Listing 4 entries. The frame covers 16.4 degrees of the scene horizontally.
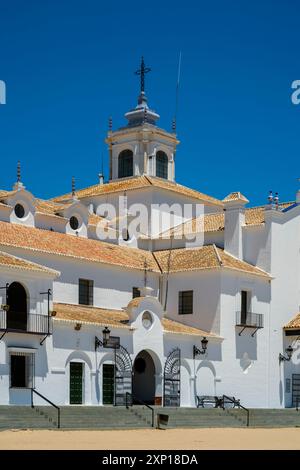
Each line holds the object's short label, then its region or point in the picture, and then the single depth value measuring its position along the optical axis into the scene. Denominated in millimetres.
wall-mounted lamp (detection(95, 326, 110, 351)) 40469
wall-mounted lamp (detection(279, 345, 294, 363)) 49469
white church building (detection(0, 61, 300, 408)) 38438
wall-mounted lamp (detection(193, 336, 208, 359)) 45031
